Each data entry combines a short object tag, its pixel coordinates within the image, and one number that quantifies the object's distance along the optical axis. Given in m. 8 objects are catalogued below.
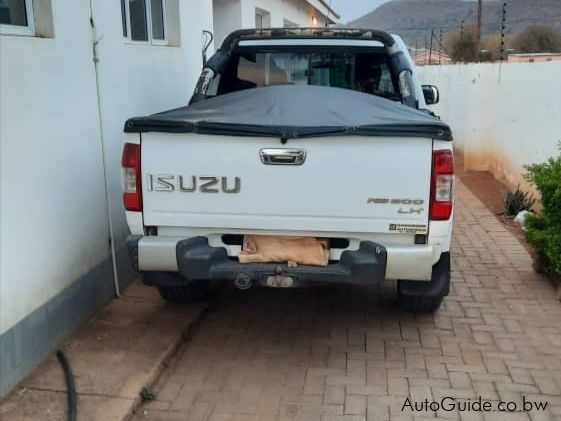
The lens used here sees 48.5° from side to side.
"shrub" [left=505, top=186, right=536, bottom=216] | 7.90
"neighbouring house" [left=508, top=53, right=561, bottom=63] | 19.95
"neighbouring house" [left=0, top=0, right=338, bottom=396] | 3.57
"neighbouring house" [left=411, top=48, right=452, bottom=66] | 27.89
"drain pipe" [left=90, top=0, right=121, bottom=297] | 4.56
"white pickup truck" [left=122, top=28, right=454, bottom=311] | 3.62
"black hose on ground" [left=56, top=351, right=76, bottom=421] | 3.39
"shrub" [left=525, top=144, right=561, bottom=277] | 5.14
